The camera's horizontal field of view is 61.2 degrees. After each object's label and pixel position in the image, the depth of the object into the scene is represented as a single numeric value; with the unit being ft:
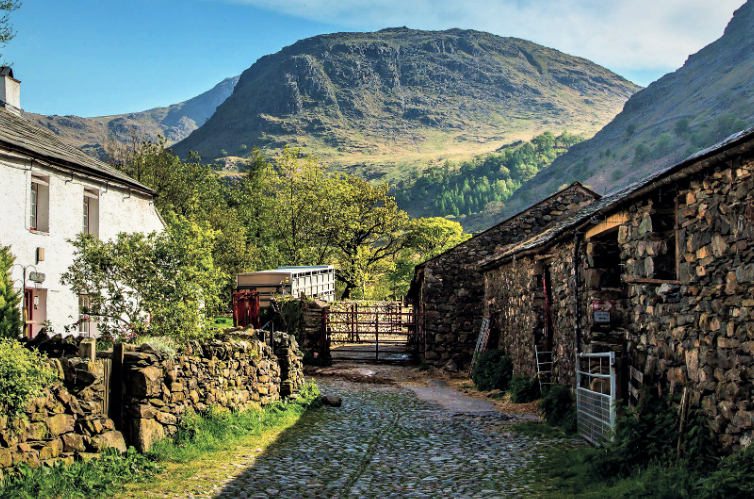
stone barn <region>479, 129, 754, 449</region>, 19.22
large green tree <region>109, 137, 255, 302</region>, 128.16
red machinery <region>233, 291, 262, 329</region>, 80.19
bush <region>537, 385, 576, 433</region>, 36.11
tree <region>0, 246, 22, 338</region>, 36.37
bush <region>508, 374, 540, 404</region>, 45.78
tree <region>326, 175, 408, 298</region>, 138.62
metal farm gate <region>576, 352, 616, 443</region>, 27.89
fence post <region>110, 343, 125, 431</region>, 25.32
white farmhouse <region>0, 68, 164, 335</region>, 49.39
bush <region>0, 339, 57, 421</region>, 19.53
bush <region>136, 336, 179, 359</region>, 28.90
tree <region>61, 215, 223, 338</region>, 37.09
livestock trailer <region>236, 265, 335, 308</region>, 91.76
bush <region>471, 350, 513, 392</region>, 54.24
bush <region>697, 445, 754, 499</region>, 16.70
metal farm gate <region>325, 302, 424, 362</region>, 75.66
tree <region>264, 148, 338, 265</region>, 138.72
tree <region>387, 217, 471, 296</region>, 153.38
